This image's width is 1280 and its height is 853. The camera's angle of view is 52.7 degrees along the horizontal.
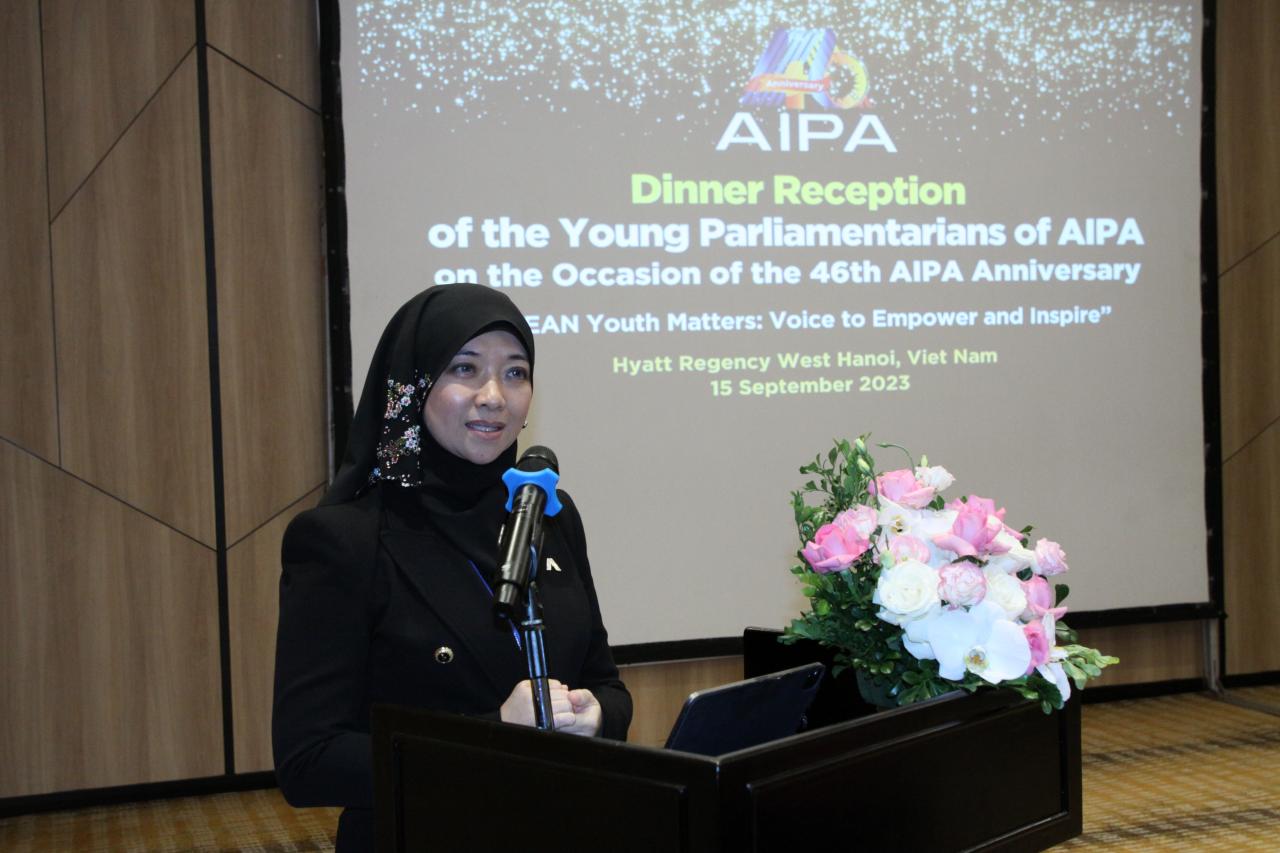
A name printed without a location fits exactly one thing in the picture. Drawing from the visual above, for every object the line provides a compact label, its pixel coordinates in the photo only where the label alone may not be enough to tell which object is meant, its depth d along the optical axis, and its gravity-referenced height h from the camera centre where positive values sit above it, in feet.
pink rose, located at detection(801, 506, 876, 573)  5.15 -0.54
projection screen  14.87 +2.01
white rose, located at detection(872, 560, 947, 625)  4.85 -0.70
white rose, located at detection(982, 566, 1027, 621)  4.94 -0.73
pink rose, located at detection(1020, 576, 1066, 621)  5.08 -0.77
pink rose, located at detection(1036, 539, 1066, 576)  5.25 -0.63
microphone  4.23 -0.36
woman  5.52 -0.68
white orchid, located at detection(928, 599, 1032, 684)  4.78 -0.90
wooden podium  3.67 -1.18
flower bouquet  4.85 -0.72
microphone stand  4.54 -0.84
